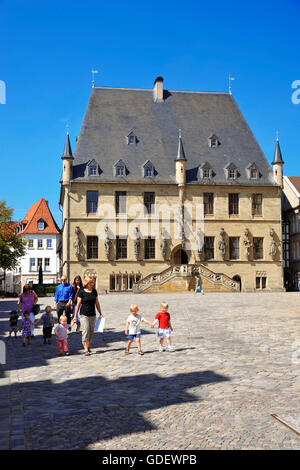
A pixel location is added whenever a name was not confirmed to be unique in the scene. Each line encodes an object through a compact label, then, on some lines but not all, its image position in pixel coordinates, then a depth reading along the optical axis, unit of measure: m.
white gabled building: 72.31
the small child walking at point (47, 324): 14.30
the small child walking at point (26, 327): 14.36
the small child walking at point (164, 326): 12.92
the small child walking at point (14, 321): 15.68
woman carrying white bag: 12.41
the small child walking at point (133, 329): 12.40
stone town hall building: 45.22
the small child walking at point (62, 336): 12.10
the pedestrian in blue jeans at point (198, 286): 39.20
